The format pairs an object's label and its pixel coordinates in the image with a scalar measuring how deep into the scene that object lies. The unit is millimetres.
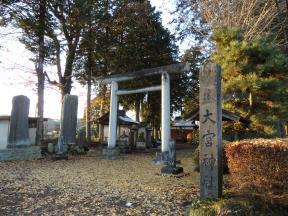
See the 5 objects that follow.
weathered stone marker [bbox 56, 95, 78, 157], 14922
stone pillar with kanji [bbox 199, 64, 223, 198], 5899
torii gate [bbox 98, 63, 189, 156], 12664
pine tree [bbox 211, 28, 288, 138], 10430
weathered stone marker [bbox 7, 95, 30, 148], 13568
